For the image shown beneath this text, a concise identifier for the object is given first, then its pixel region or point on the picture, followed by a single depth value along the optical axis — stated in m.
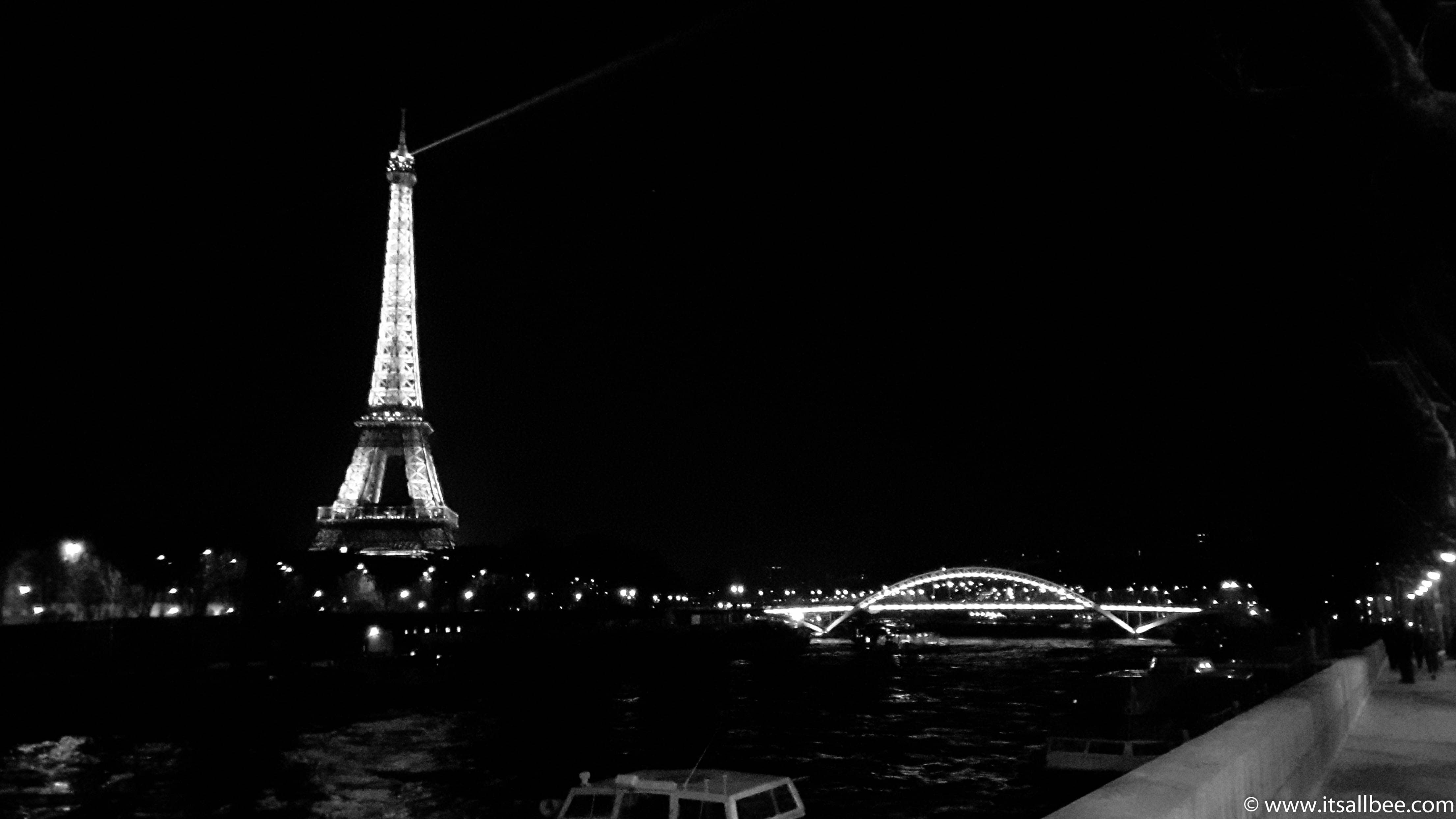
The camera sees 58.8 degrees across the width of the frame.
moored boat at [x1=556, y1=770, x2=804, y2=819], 17.55
